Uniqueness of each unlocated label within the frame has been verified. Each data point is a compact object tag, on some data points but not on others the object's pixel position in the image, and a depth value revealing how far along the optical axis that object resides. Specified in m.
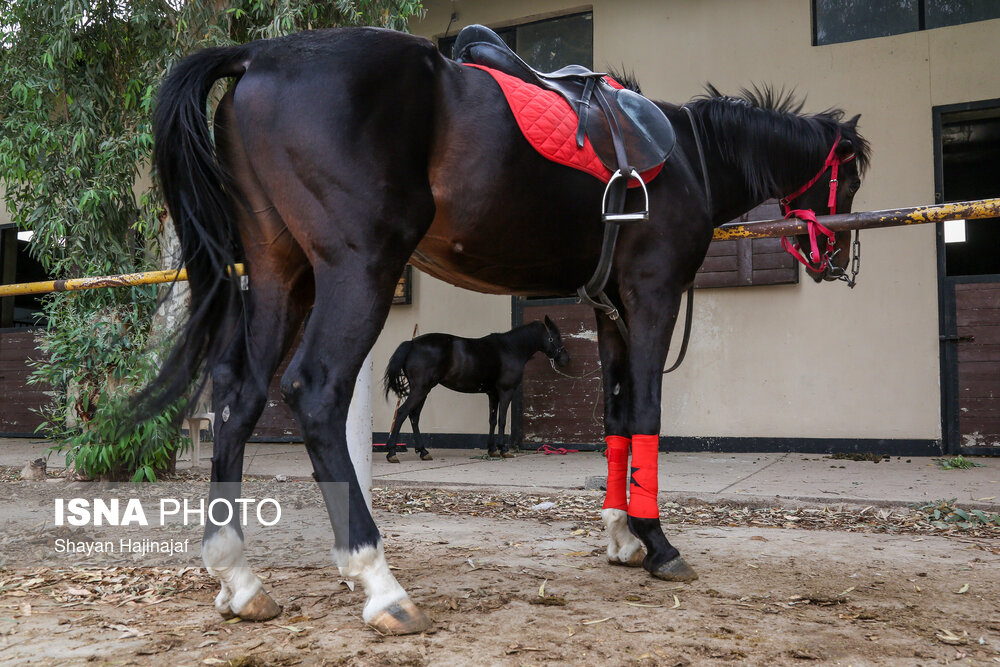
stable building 6.65
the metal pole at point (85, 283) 3.52
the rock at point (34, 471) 5.63
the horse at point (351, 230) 2.17
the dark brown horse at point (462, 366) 7.29
